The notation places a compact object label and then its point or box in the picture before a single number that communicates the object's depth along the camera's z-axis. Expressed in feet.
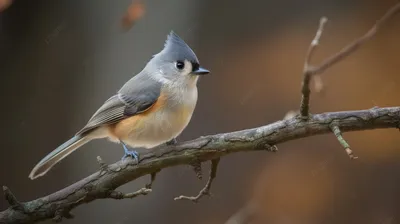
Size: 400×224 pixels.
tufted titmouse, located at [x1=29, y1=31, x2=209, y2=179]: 13.77
